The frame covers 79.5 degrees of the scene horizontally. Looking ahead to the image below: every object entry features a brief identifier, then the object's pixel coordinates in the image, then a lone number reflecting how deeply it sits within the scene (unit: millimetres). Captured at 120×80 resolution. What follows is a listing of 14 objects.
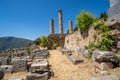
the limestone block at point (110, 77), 2553
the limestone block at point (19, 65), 4333
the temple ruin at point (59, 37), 16456
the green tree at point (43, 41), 14730
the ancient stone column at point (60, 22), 18176
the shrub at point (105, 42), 4648
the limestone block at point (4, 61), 5274
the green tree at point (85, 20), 7056
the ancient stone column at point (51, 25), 18888
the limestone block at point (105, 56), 3542
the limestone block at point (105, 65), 3477
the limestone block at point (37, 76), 3309
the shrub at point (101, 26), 5222
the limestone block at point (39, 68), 3568
